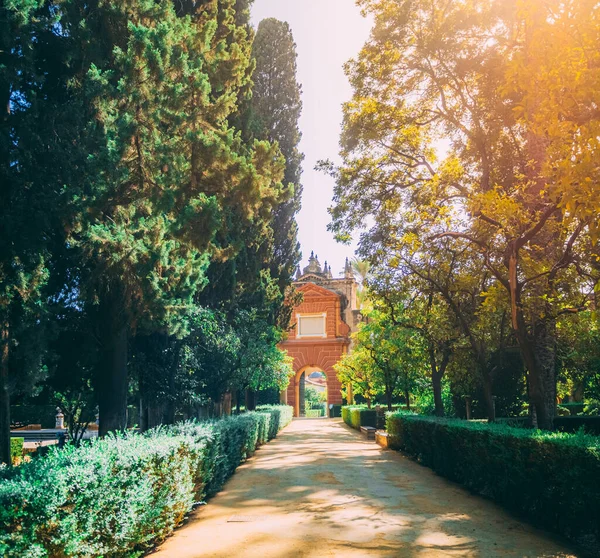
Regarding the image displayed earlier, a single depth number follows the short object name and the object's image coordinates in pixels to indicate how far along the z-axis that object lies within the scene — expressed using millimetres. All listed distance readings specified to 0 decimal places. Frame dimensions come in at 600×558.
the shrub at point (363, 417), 25156
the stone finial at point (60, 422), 26859
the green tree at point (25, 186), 8492
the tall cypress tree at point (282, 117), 20438
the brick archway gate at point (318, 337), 40500
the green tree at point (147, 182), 8586
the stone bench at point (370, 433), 21125
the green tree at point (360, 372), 25422
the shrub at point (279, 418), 21352
